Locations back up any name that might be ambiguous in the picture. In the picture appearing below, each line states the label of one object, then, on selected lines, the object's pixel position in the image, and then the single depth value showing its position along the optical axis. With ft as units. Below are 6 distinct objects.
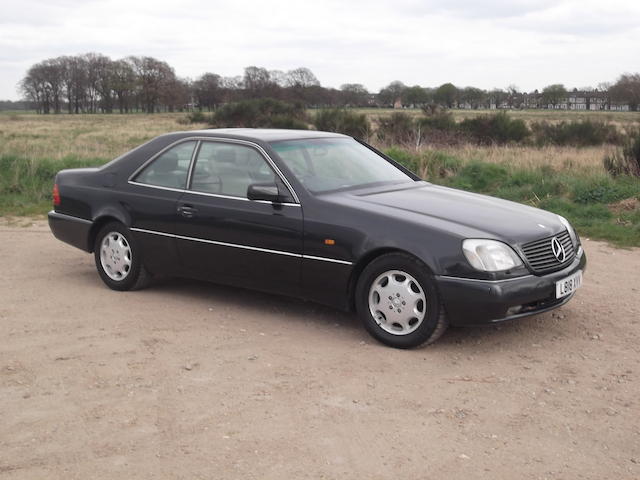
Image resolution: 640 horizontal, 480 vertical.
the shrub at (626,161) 46.52
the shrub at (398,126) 84.75
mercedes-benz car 17.39
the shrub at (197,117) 199.29
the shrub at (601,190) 39.45
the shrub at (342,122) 109.70
